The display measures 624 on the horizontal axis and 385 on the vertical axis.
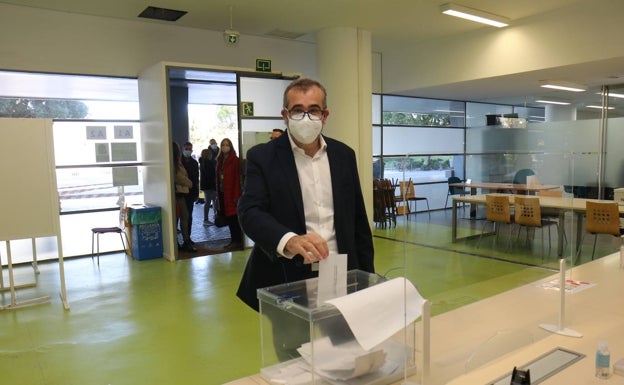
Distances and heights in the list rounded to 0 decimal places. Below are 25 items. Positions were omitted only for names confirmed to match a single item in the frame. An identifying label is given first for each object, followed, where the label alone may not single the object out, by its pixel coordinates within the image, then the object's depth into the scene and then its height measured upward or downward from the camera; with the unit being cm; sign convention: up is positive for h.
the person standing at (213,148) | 921 +18
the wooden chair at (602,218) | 521 -81
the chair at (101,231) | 587 -94
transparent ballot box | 113 -51
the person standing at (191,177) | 692 -32
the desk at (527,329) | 130 -64
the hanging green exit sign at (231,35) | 655 +176
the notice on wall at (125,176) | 660 -26
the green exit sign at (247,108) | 647 +68
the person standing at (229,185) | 658 -42
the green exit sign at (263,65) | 665 +134
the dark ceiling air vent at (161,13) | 618 +202
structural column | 727 +115
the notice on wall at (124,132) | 662 +39
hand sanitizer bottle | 124 -59
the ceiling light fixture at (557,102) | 860 +91
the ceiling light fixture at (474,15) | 606 +193
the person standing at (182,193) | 639 -52
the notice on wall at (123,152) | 659 +10
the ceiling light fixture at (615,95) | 827 +98
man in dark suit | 166 -13
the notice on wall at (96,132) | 638 +38
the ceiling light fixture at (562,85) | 782 +114
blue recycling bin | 609 -100
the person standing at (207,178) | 879 -42
